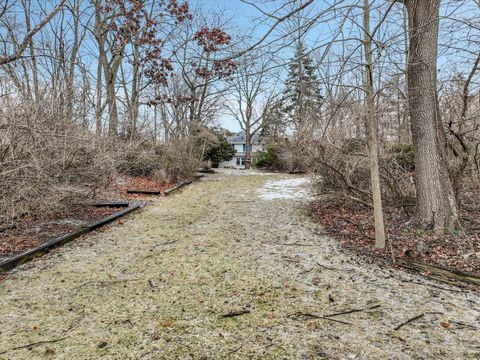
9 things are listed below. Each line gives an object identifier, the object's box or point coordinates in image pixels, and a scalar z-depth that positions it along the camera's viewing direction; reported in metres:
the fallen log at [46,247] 3.26
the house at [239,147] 32.47
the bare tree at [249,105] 21.97
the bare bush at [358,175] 5.01
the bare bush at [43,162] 3.47
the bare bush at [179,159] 10.83
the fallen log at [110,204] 6.36
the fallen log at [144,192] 8.55
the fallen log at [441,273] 2.84
